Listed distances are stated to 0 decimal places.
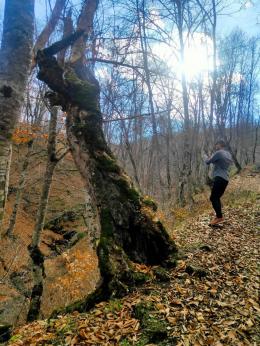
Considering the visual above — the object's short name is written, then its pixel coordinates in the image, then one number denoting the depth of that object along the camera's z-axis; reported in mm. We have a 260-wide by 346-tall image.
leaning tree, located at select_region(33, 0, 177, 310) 4508
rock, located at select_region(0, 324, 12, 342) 4036
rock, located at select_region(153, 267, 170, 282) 4598
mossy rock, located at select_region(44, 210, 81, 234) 16078
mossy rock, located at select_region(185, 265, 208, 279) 4762
